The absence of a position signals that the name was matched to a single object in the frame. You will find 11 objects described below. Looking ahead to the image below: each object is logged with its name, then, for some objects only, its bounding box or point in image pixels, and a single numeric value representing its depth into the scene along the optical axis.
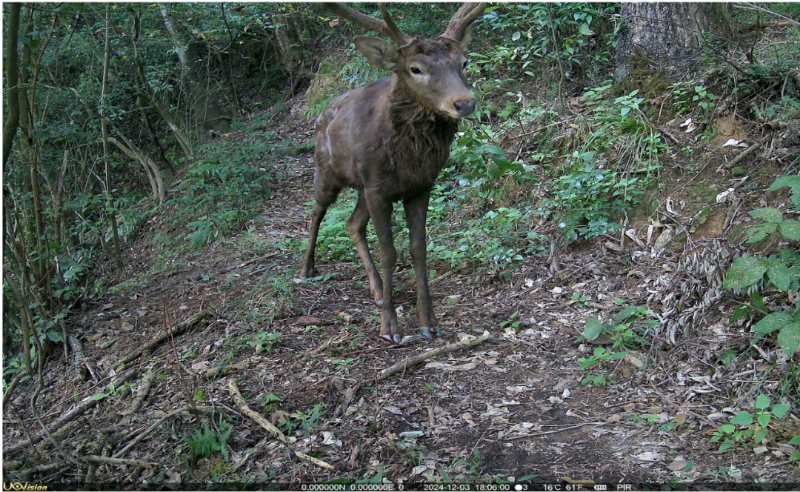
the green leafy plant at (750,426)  3.69
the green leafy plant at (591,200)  6.32
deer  4.95
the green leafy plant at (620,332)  4.68
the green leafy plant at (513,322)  5.51
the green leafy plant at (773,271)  3.91
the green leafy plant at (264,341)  5.38
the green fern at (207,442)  4.10
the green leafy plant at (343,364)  4.99
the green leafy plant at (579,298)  5.66
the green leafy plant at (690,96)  6.49
